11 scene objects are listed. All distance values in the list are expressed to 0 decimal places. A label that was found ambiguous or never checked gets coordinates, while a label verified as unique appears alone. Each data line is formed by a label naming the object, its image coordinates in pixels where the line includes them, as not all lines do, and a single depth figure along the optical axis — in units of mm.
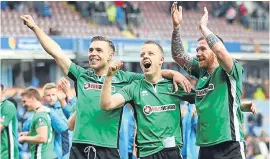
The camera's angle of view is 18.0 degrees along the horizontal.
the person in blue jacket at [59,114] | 11328
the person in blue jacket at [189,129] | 12312
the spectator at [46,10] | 29683
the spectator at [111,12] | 31203
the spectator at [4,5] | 29344
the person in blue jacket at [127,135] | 12422
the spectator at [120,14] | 31047
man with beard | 8078
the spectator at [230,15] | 34812
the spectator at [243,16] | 34994
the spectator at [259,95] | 28809
